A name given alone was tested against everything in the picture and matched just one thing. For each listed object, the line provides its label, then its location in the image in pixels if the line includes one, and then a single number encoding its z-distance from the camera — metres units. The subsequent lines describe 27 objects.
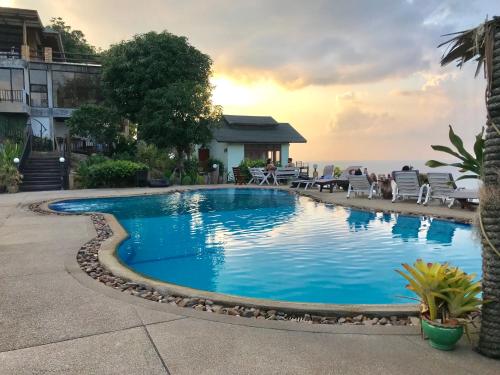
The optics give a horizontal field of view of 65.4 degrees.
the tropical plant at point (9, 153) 17.33
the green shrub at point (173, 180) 21.83
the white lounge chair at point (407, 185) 12.84
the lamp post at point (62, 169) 18.35
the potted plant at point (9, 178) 16.75
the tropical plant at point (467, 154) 3.12
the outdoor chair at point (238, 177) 23.38
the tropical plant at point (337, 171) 21.37
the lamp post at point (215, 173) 23.84
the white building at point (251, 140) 26.42
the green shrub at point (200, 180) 22.34
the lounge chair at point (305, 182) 19.09
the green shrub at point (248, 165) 23.83
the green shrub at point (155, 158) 23.38
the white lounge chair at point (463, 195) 10.96
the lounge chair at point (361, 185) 14.46
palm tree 2.69
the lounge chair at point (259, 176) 22.19
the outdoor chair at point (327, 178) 17.45
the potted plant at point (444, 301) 2.90
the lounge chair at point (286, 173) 22.25
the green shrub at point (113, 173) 19.03
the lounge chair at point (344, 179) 17.45
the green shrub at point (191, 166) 23.25
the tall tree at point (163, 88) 20.91
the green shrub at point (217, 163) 25.23
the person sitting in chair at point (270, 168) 22.45
